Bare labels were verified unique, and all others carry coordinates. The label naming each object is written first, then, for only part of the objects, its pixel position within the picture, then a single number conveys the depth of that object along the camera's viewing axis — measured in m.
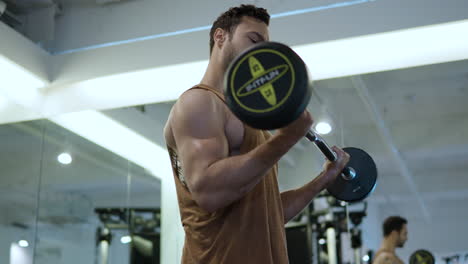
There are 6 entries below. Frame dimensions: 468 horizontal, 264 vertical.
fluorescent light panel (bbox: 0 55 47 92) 4.02
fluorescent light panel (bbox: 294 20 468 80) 3.47
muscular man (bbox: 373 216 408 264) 3.99
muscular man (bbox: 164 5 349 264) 1.39
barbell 1.18
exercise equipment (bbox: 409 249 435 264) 4.35
